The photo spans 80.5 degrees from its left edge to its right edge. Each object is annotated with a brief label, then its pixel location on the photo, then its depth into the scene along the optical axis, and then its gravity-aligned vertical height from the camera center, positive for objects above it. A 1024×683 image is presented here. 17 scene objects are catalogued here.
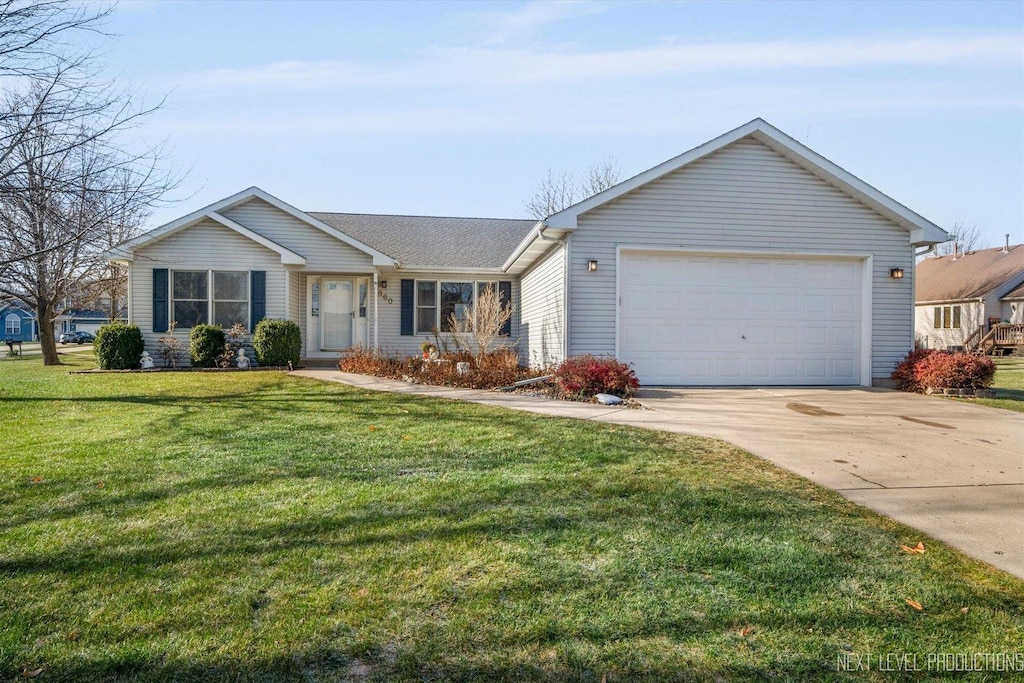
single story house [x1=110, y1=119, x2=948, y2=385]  10.82 +1.18
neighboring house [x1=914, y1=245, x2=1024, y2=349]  27.17 +1.76
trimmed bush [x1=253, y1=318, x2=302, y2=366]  13.78 -0.25
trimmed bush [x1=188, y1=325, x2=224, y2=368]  13.77 -0.32
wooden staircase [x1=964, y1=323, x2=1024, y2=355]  25.09 -0.24
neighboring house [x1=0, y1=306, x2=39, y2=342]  54.50 +0.78
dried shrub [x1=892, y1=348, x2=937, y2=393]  10.84 -0.70
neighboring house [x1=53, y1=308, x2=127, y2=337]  56.37 +0.83
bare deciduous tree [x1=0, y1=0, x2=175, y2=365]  7.20 +2.62
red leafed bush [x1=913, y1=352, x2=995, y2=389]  10.27 -0.66
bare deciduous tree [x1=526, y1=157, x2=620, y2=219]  32.97 +8.11
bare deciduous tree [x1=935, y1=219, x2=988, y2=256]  49.97 +8.04
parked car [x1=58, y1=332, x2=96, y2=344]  42.36 -0.45
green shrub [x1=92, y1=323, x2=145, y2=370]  13.62 -0.34
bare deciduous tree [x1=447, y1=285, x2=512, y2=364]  11.63 +0.23
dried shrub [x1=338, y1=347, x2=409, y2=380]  12.12 -0.68
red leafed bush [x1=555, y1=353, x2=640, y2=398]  9.18 -0.72
